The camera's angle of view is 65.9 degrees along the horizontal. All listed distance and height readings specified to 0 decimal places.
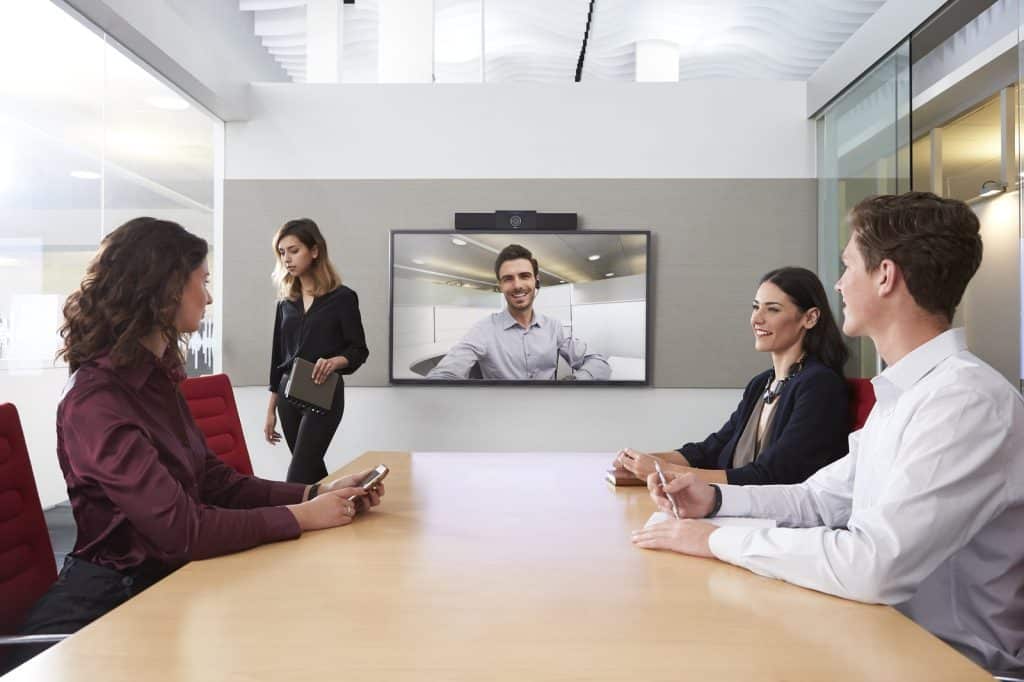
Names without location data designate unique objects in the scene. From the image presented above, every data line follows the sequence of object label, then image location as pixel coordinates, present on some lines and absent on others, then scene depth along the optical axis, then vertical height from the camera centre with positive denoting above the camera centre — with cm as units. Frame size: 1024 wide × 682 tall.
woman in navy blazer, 227 -18
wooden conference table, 94 -38
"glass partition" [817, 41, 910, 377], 380 +105
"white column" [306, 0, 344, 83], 586 +230
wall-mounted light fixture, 450 +94
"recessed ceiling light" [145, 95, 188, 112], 420 +133
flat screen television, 498 +23
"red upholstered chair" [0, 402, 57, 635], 152 -39
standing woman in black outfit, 377 +9
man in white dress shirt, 120 -22
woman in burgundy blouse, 147 -20
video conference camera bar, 497 +79
